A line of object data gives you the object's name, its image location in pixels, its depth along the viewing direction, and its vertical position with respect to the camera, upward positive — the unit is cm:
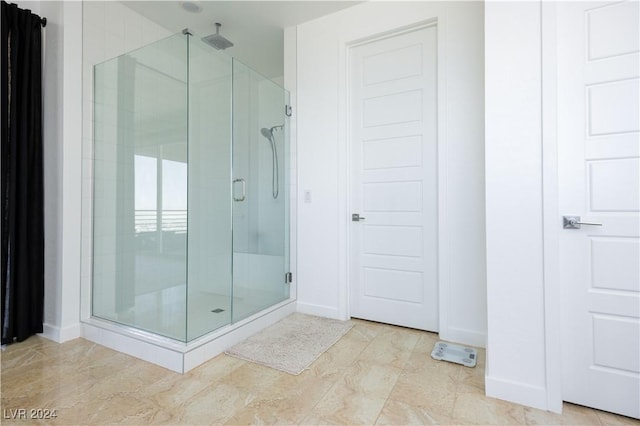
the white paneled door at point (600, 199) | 146 +7
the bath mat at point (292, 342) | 196 -92
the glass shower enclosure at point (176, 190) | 215 +18
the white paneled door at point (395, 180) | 246 +28
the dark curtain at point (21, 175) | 210 +27
